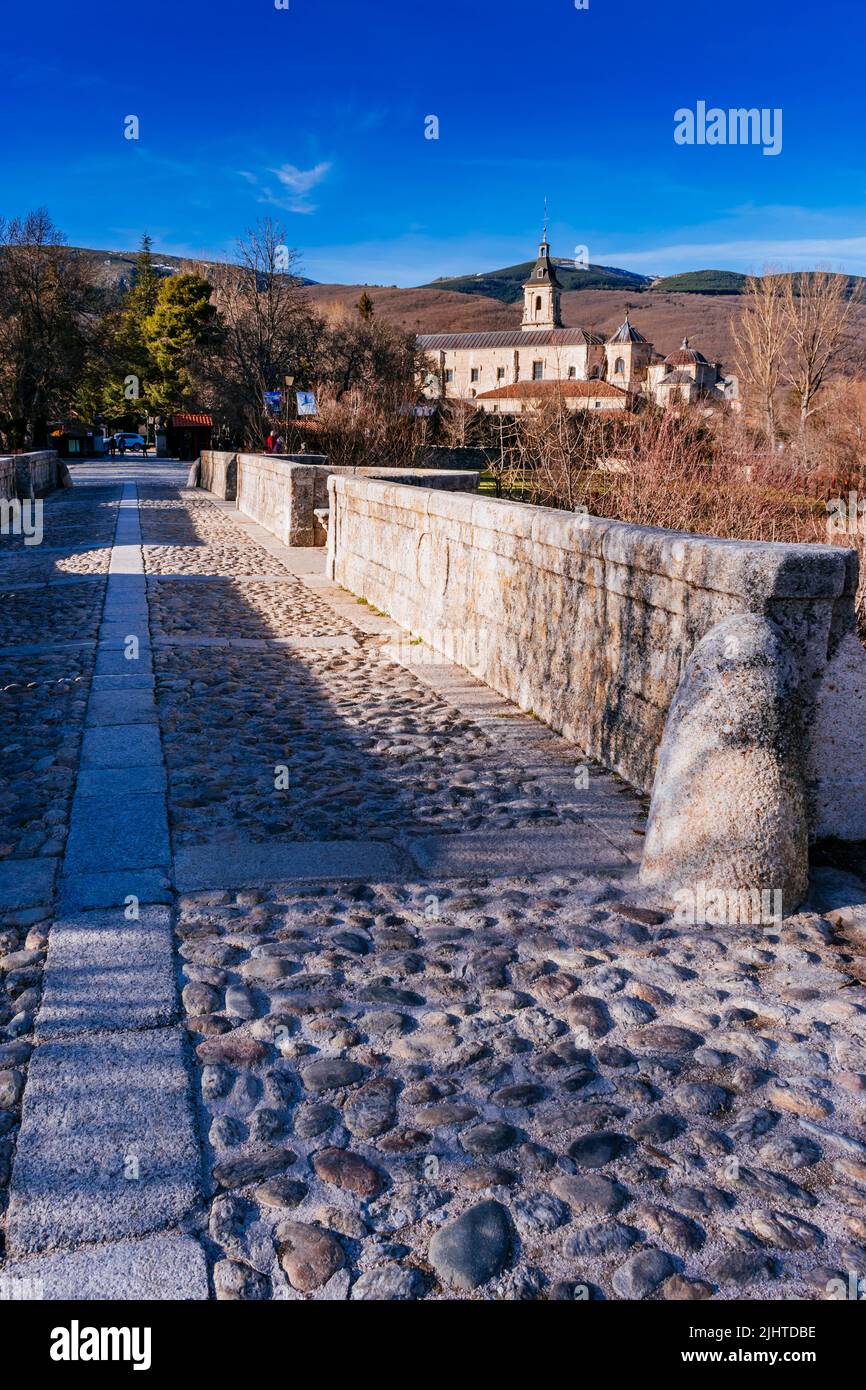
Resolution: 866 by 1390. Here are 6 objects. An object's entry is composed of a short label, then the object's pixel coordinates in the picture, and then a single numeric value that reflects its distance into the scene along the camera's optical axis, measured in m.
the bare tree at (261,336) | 43.12
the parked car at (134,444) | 76.00
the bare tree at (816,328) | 44.62
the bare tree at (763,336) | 42.69
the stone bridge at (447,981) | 2.19
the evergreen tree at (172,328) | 74.19
